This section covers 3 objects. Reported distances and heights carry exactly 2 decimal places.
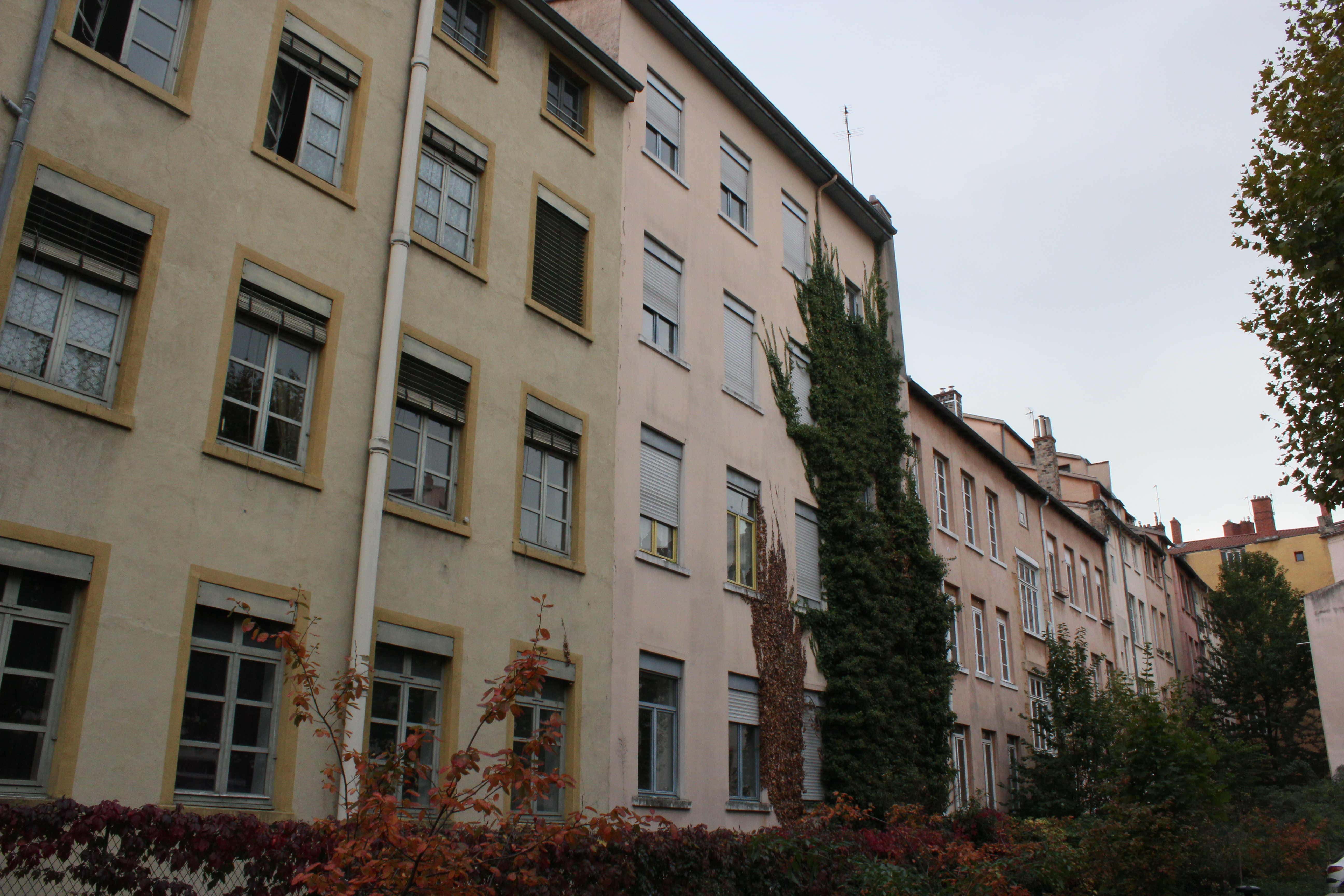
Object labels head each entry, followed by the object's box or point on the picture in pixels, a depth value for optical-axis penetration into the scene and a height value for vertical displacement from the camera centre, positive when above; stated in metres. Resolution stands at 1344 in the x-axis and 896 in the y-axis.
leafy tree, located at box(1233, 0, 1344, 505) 14.14 +7.09
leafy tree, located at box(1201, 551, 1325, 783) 48.03 +5.44
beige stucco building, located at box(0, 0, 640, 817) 9.42 +3.99
